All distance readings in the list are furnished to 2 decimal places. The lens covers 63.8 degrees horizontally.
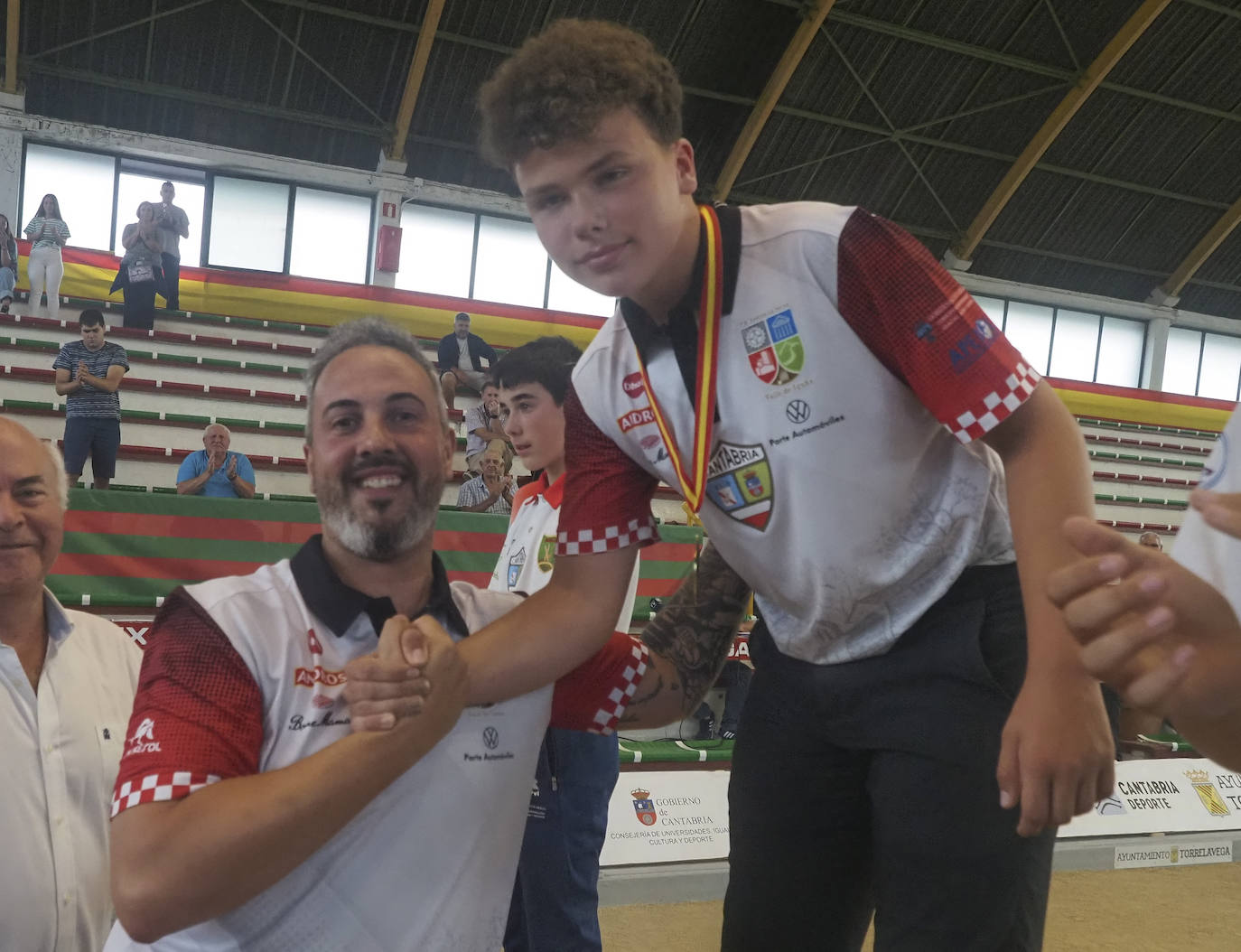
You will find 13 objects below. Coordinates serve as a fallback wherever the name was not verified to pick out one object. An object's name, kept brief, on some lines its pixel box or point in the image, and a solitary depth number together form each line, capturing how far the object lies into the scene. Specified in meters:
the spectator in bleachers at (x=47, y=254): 10.82
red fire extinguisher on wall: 14.54
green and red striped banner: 5.13
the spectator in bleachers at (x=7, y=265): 10.43
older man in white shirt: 1.93
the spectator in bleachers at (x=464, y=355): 10.31
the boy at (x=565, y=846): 2.58
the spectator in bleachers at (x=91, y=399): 7.28
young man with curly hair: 1.27
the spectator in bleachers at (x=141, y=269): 10.76
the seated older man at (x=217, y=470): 6.66
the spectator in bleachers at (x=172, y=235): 11.05
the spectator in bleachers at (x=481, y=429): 7.35
